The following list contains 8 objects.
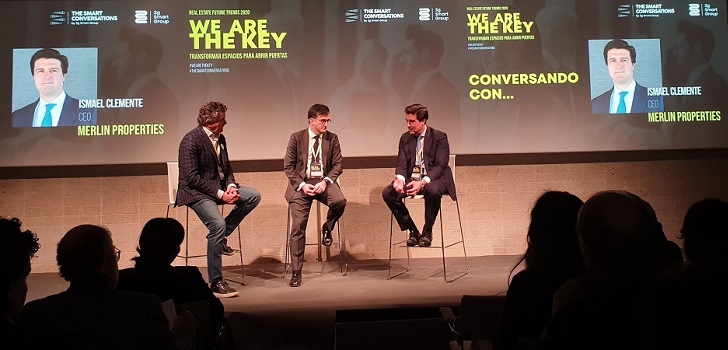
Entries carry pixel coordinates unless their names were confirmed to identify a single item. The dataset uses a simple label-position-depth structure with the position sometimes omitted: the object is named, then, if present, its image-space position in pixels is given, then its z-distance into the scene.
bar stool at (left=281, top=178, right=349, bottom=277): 5.35
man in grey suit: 4.31
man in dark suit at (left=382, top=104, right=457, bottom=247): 4.40
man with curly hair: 3.94
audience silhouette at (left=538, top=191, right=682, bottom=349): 1.19
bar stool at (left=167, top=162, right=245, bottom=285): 4.41
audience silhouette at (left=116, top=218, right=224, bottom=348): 1.85
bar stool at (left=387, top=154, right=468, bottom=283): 4.25
